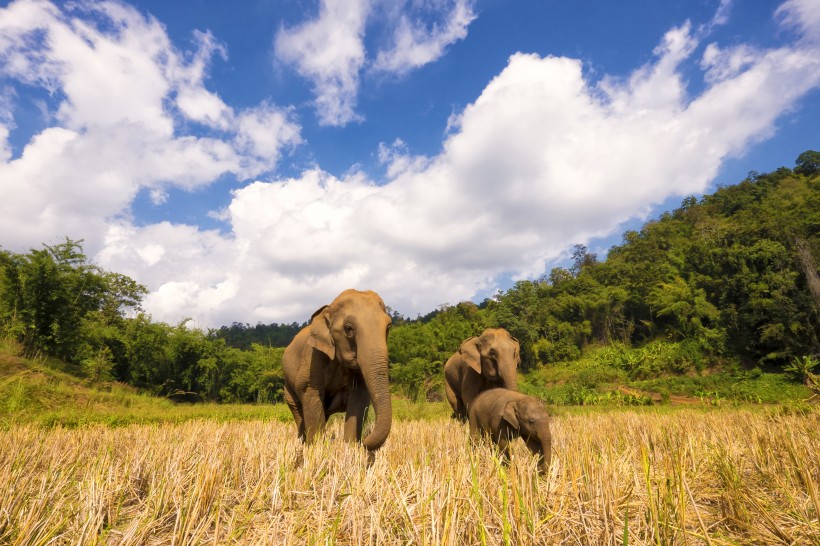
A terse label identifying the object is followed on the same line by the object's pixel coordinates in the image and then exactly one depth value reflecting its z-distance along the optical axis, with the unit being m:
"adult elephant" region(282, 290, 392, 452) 5.40
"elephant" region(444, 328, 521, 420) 8.94
